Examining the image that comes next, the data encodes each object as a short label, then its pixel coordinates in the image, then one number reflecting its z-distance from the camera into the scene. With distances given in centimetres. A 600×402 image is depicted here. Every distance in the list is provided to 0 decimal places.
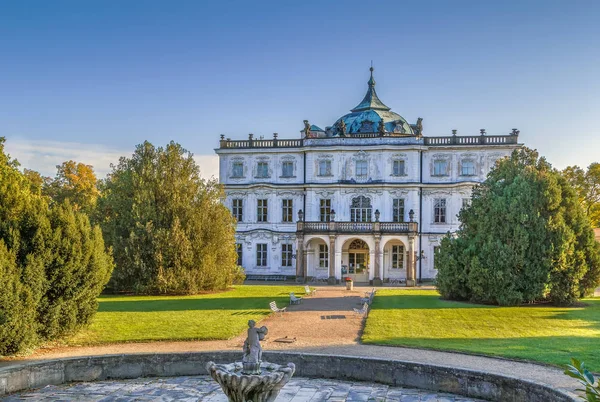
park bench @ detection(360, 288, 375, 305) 2792
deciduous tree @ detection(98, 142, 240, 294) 3369
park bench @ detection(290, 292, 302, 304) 2994
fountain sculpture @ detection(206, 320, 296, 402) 1056
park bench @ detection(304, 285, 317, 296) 3491
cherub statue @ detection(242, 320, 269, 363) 1136
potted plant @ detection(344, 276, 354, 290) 3834
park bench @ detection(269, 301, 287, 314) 2528
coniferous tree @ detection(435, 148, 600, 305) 2967
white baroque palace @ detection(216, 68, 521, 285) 4472
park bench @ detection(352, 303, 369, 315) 2476
